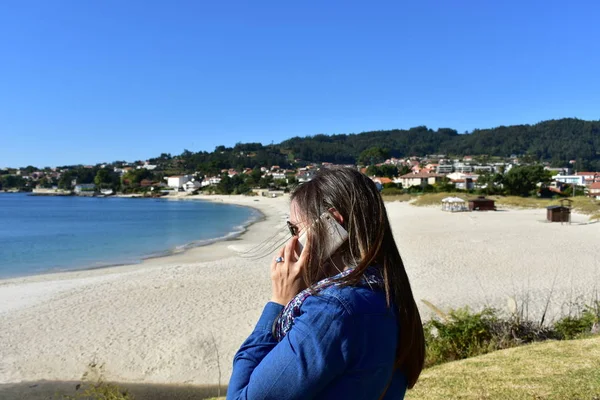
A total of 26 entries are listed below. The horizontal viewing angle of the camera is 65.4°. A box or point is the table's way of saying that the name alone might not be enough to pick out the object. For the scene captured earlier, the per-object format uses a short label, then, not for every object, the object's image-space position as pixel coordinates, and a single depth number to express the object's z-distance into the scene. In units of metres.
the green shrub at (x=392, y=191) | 62.52
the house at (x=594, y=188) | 69.30
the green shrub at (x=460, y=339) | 5.95
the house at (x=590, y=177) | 104.67
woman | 1.07
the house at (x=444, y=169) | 134.36
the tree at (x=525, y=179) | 52.05
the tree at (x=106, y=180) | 129.88
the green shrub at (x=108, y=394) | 4.45
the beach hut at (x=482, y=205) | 39.38
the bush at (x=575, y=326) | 6.38
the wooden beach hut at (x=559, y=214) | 28.47
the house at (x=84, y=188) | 130.88
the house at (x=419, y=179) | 86.38
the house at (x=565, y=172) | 130.25
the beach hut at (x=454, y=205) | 40.06
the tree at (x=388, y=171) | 93.22
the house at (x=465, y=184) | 75.00
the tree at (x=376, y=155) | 138.16
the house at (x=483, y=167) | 127.06
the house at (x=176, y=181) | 131.88
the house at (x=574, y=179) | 105.54
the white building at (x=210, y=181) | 130.43
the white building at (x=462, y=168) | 129.50
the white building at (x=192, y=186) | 124.78
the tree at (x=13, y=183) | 147.12
